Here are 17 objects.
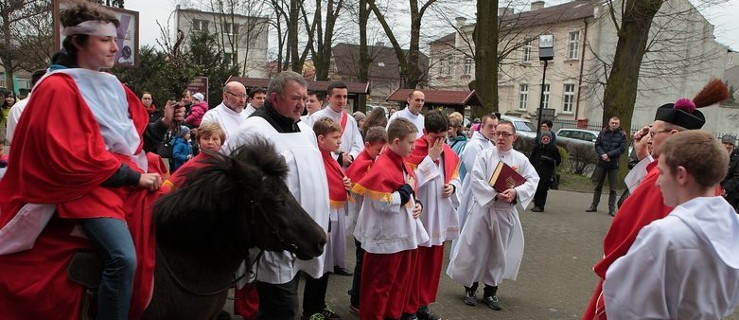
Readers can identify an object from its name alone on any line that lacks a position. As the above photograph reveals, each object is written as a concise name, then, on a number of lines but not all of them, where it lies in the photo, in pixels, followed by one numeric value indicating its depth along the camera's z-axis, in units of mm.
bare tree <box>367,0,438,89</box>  21984
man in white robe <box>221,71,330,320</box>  3143
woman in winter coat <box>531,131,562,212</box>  11461
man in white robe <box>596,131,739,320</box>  2059
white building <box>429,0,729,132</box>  37562
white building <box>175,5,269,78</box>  35225
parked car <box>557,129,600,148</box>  23094
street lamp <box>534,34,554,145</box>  12891
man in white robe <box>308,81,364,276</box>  6645
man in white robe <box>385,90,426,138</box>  8250
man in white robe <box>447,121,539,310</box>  5334
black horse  2568
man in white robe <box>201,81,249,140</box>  6125
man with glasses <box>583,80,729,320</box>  2547
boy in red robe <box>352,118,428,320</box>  4258
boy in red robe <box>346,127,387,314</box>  4953
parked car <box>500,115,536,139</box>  25962
